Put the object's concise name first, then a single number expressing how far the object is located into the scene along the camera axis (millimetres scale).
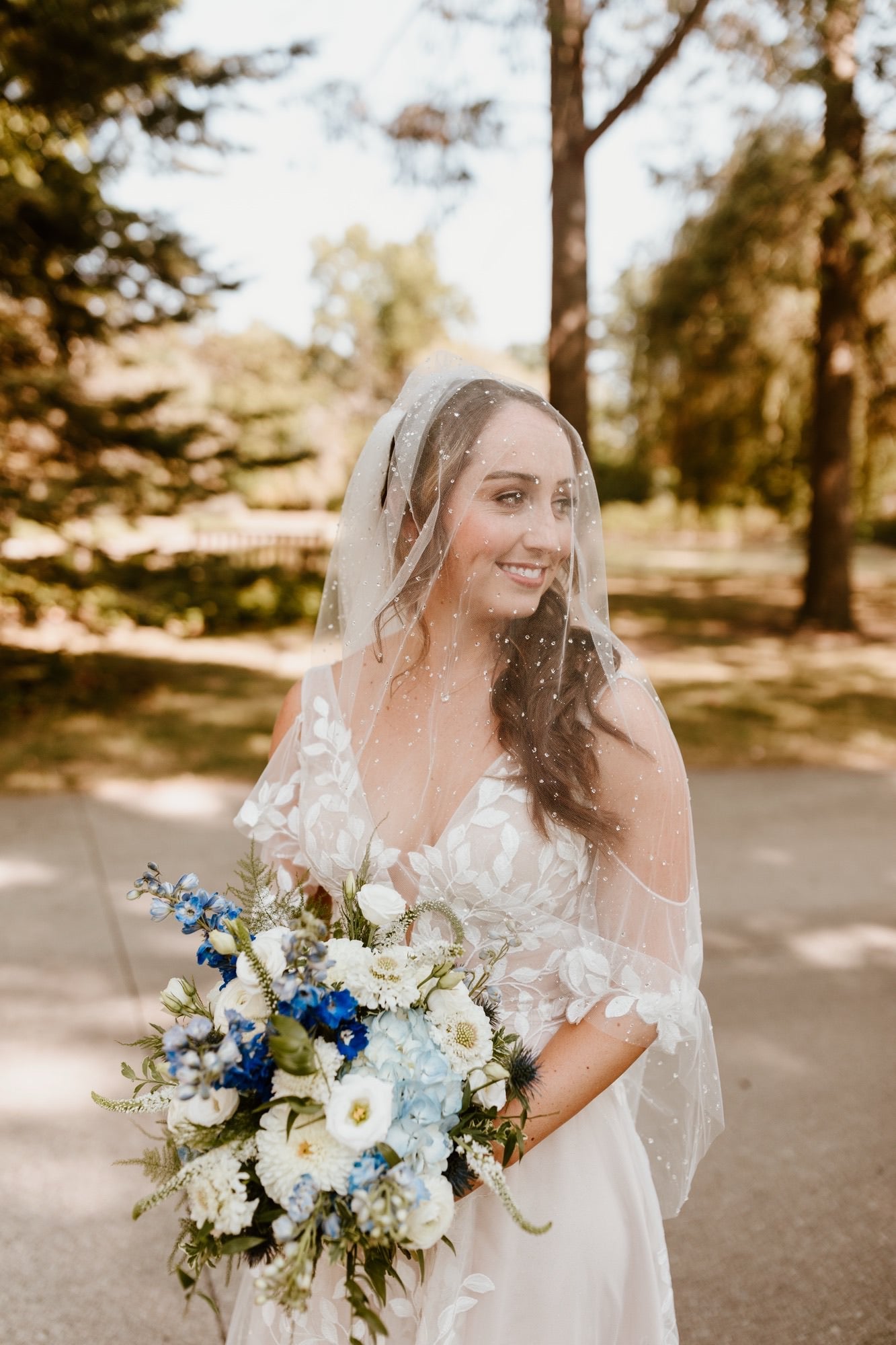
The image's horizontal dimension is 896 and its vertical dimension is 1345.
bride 1824
